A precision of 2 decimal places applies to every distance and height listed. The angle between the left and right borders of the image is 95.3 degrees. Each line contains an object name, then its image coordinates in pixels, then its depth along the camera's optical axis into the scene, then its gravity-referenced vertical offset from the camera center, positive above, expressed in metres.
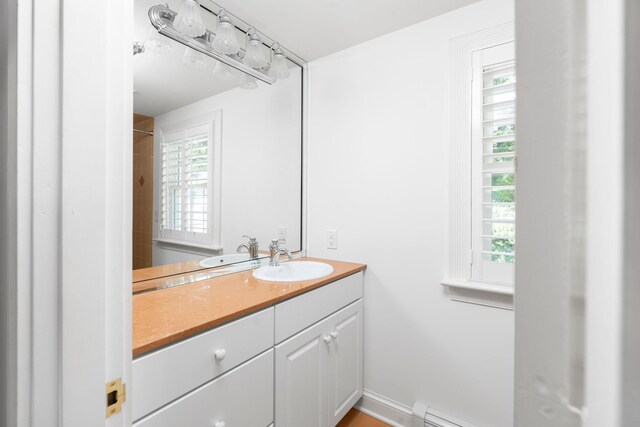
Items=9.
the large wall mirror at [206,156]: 1.33 +0.31
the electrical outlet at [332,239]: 1.91 -0.17
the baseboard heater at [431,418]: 1.47 -1.05
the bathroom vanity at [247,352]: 0.81 -0.50
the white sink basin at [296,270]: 1.62 -0.34
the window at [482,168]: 1.38 +0.23
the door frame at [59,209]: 0.40 +0.00
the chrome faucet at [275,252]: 1.74 -0.24
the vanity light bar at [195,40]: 1.28 +0.82
